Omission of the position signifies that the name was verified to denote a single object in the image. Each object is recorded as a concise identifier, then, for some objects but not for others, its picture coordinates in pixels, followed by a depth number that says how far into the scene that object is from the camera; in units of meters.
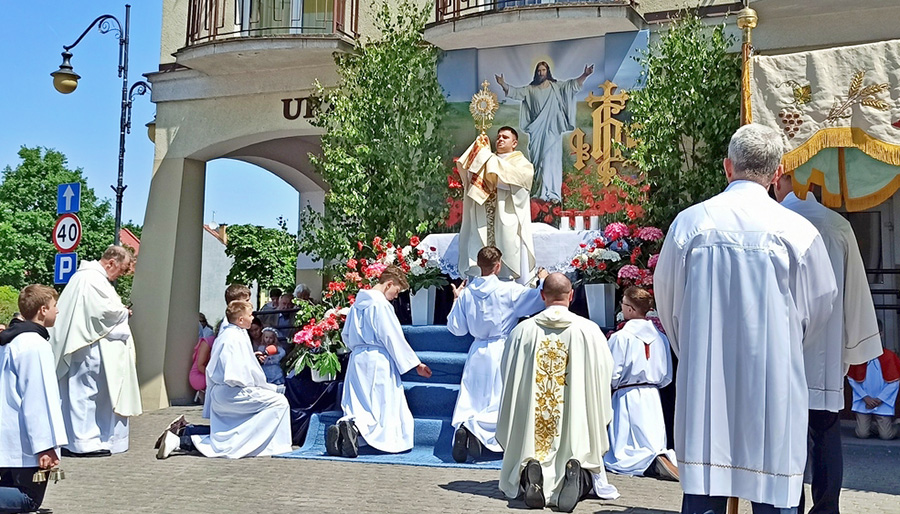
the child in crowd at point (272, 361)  12.12
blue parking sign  11.17
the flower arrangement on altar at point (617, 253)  9.84
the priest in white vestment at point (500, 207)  10.64
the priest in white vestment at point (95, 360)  9.19
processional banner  8.09
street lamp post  13.54
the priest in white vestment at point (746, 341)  4.15
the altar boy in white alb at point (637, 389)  7.88
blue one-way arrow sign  11.61
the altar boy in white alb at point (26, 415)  5.69
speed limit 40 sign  11.17
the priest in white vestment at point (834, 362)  5.03
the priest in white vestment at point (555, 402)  6.67
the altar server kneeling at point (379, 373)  8.81
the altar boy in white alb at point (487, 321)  8.66
